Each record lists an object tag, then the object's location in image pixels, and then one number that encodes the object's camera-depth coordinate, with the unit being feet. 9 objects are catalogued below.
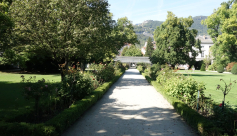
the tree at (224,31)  90.80
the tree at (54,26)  34.81
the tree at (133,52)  236.71
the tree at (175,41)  77.46
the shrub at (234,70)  96.15
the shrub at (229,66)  112.14
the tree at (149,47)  272.31
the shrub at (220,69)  112.06
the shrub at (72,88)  22.58
